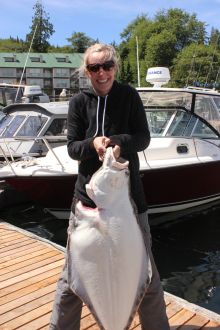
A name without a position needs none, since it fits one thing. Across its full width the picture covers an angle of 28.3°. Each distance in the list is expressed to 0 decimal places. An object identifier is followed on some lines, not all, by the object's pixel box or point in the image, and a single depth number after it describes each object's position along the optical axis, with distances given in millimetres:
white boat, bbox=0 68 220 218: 7051
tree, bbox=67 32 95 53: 107688
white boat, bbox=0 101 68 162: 9414
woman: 2404
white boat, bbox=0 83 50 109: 13305
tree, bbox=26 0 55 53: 98538
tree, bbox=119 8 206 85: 66812
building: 84562
